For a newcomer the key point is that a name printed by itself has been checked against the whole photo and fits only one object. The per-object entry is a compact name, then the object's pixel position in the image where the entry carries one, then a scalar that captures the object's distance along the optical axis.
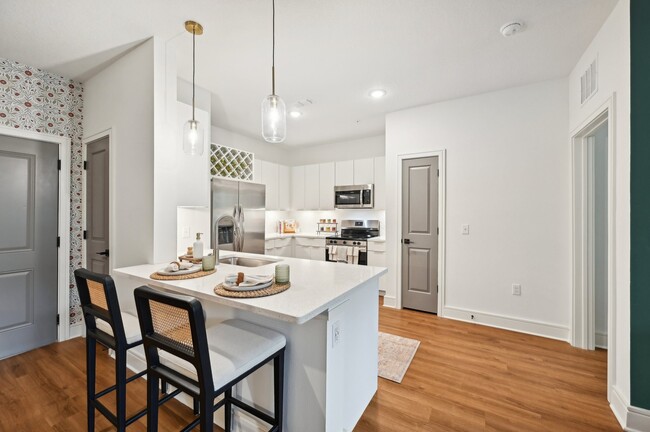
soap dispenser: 2.29
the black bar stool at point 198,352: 1.08
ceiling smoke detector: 2.11
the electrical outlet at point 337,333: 1.44
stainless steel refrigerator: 3.93
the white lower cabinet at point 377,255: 4.42
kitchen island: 1.38
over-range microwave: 4.83
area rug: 2.32
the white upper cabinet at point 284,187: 5.53
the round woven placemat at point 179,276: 1.79
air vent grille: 2.26
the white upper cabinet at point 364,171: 4.86
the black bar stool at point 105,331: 1.42
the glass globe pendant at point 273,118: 1.78
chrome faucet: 2.11
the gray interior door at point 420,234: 3.65
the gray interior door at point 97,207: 2.81
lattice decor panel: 3.99
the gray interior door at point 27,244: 2.62
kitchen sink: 2.64
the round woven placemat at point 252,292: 1.40
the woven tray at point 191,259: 2.23
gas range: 4.61
